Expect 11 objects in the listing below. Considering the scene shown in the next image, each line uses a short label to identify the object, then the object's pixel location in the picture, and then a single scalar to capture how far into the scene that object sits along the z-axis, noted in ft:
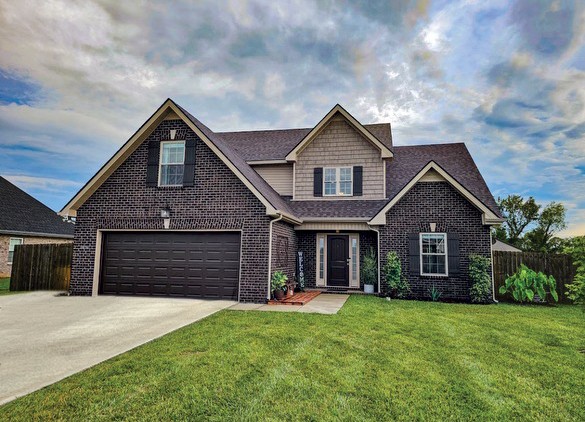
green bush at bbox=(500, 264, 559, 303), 38.32
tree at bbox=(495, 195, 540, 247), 120.88
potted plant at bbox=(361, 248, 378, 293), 43.59
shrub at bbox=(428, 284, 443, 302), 39.06
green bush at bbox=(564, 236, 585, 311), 19.65
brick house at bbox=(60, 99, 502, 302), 35.86
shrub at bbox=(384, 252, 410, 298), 39.63
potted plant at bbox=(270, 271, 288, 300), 34.98
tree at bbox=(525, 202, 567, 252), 115.96
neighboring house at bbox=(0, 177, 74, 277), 65.26
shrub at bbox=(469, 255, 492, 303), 37.52
